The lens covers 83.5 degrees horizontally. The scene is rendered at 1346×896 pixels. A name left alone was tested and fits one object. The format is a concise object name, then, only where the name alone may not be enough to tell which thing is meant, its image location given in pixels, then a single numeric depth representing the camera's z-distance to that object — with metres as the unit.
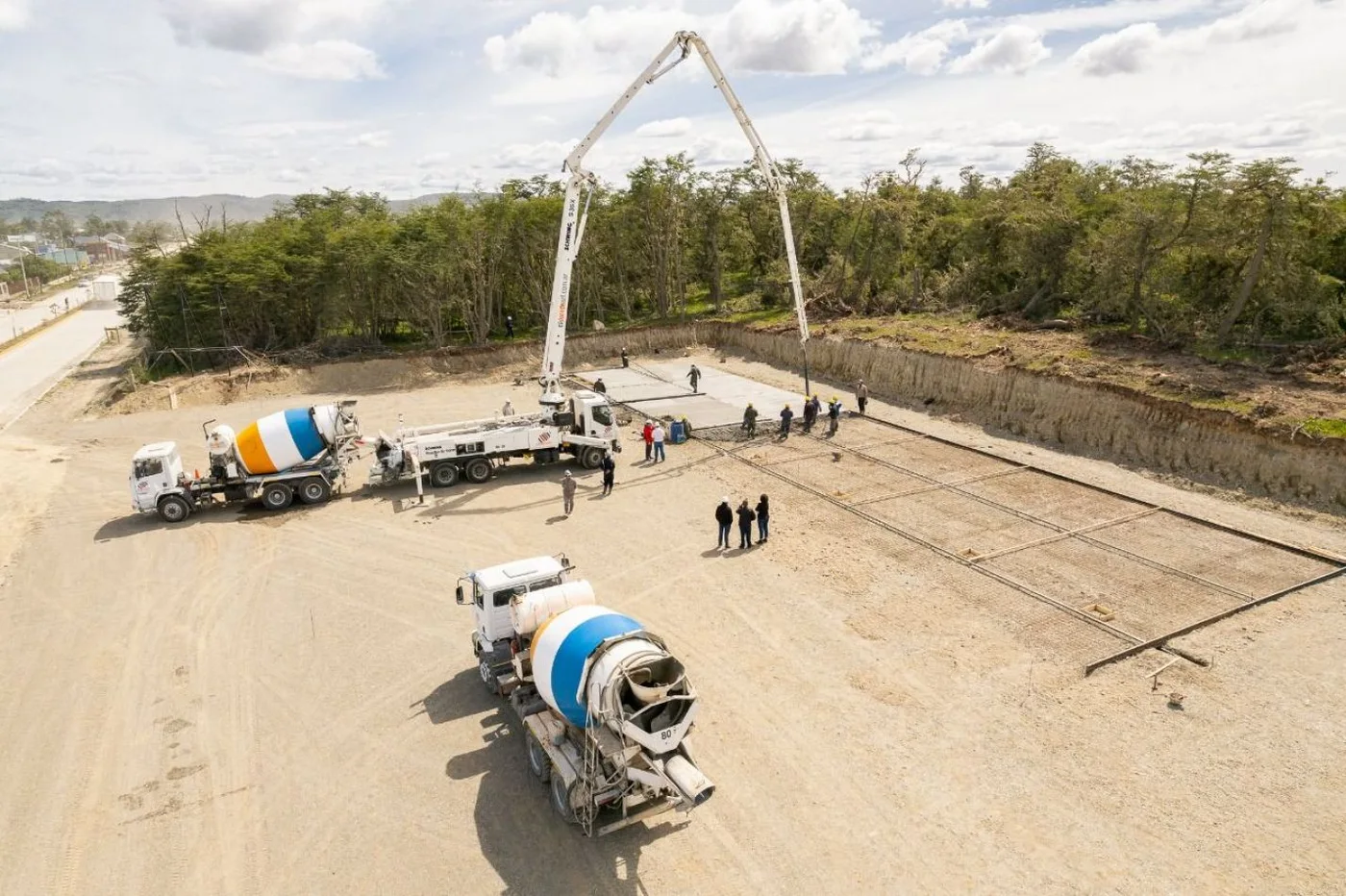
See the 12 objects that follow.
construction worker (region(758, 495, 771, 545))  17.94
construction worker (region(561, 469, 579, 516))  20.48
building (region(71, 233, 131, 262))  182.88
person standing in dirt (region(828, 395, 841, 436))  26.86
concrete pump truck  22.72
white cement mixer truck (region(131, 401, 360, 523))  20.59
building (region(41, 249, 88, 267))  153.38
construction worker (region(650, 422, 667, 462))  24.70
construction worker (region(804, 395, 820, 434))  26.98
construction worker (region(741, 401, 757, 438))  26.73
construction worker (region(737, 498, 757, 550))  17.73
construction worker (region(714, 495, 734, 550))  17.81
